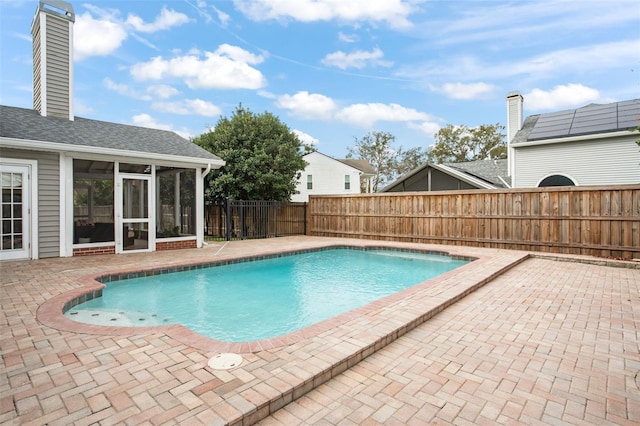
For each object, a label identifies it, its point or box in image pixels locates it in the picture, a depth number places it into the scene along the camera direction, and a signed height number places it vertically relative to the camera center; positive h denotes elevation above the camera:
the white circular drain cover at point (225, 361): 2.48 -1.10
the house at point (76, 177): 6.90 +0.89
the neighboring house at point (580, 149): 10.48 +2.16
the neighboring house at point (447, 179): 14.39 +1.59
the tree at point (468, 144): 30.27 +6.53
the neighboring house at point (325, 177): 24.98 +2.77
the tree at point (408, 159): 35.75 +5.81
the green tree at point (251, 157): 13.05 +2.23
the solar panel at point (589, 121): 10.77 +3.17
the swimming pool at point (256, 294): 4.34 -1.32
